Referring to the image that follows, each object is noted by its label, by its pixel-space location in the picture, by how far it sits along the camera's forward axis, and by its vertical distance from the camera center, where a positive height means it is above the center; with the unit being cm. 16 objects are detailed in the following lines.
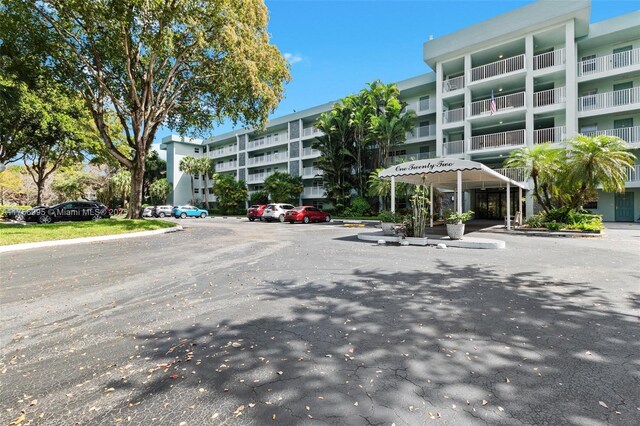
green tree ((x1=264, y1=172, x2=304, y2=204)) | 3525 +231
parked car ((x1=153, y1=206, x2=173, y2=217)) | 3862 -31
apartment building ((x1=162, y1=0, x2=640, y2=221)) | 2056 +868
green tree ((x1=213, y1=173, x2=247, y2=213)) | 4109 +223
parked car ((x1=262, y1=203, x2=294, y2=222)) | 2800 -43
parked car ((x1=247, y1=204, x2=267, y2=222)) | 3000 -45
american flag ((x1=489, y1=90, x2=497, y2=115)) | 2245 +711
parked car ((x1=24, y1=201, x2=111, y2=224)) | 2069 -20
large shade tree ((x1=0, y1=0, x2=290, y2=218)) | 1454 +836
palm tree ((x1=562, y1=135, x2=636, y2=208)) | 1476 +197
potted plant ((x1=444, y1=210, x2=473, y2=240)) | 1195 -74
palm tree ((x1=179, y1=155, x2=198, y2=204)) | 4738 +659
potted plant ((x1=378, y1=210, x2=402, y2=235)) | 1326 -66
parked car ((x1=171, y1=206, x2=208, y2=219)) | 3851 -46
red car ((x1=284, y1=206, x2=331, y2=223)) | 2633 -69
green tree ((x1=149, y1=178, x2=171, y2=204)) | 4997 +313
